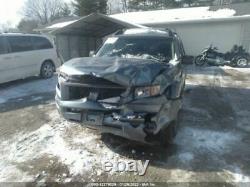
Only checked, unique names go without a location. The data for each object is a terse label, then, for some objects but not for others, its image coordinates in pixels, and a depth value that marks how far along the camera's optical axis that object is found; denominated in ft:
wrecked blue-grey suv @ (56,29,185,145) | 10.80
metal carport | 33.65
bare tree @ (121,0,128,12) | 136.77
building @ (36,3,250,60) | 39.63
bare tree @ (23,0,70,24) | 179.11
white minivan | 26.48
